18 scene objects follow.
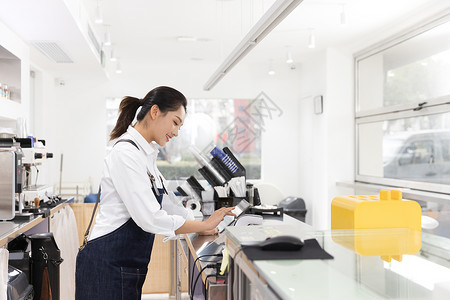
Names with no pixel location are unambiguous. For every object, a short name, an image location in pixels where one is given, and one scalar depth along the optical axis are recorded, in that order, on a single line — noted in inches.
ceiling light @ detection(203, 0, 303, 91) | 93.4
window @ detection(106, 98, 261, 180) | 298.4
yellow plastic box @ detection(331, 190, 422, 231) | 61.8
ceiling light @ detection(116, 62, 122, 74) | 263.9
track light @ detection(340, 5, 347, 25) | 175.2
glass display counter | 38.1
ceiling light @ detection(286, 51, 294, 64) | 248.4
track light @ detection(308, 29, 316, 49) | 201.9
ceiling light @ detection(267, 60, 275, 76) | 279.4
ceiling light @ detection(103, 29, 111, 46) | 182.9
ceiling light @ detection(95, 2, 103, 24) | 153.5
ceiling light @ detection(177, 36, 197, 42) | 230.4
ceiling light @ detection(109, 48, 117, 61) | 221.4
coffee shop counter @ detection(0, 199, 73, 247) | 104.9
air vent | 191.5
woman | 71.5
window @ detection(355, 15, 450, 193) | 182.2
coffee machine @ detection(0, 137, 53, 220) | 121.3
